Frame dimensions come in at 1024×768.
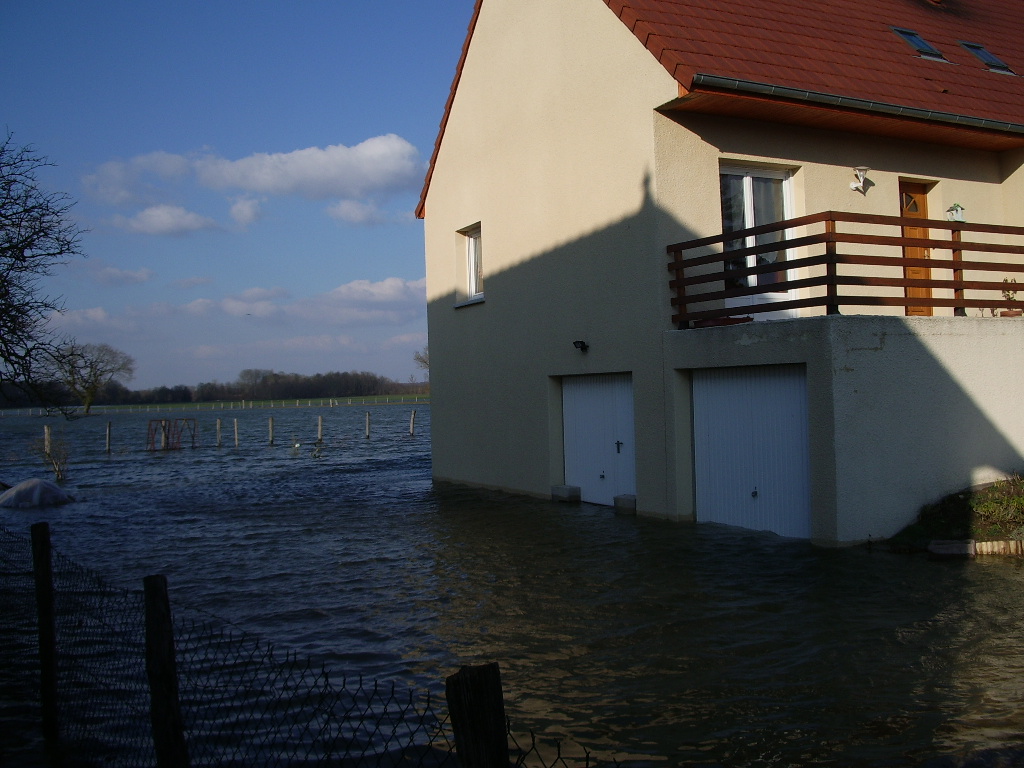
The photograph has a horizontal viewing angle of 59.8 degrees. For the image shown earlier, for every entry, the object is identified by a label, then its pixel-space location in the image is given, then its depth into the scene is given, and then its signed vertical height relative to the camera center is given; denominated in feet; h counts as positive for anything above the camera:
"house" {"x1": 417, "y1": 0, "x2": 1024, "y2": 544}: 30.78 +5.75
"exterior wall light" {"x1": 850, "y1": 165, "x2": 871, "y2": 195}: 39.88 +9.17
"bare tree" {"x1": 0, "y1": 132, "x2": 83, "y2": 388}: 38.50 +6.00
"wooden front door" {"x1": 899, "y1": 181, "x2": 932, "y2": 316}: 43.37 +8.06
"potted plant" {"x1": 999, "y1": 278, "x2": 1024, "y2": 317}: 34.83 +3.40
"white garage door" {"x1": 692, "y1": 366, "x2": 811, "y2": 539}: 31.55 -2.45
